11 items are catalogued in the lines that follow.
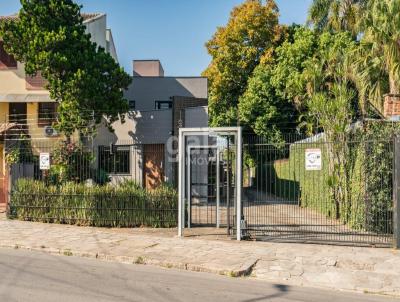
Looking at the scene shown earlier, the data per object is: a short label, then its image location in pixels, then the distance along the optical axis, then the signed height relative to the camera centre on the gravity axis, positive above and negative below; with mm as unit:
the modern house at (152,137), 19312 +1338
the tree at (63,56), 16797 +3984
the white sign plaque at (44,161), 14930 +193
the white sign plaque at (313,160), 11328 +151
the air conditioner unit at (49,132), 20680 +1537
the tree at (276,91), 29750 +4875
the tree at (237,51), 34000 +8288
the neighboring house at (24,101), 20906 +2902
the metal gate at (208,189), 13070 -744
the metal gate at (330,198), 11625 -920
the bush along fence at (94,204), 13453 -1089
